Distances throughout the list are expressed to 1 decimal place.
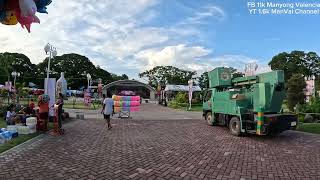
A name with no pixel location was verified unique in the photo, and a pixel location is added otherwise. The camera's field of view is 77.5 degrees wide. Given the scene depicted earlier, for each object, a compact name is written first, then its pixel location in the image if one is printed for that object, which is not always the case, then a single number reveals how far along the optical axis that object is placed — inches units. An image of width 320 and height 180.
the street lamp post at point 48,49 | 418.3
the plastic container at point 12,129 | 277.6
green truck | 302.5
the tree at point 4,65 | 1558.9
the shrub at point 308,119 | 472.0
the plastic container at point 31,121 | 302.2
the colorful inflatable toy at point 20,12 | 111.8
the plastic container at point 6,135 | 251.1
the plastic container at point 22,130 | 290.8
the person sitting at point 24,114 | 321.1
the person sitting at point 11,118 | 321.6
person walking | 354.5
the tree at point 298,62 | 2024.2
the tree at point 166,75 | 2317.4
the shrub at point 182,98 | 994.2
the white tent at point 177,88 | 1359.8
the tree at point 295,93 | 632.6
